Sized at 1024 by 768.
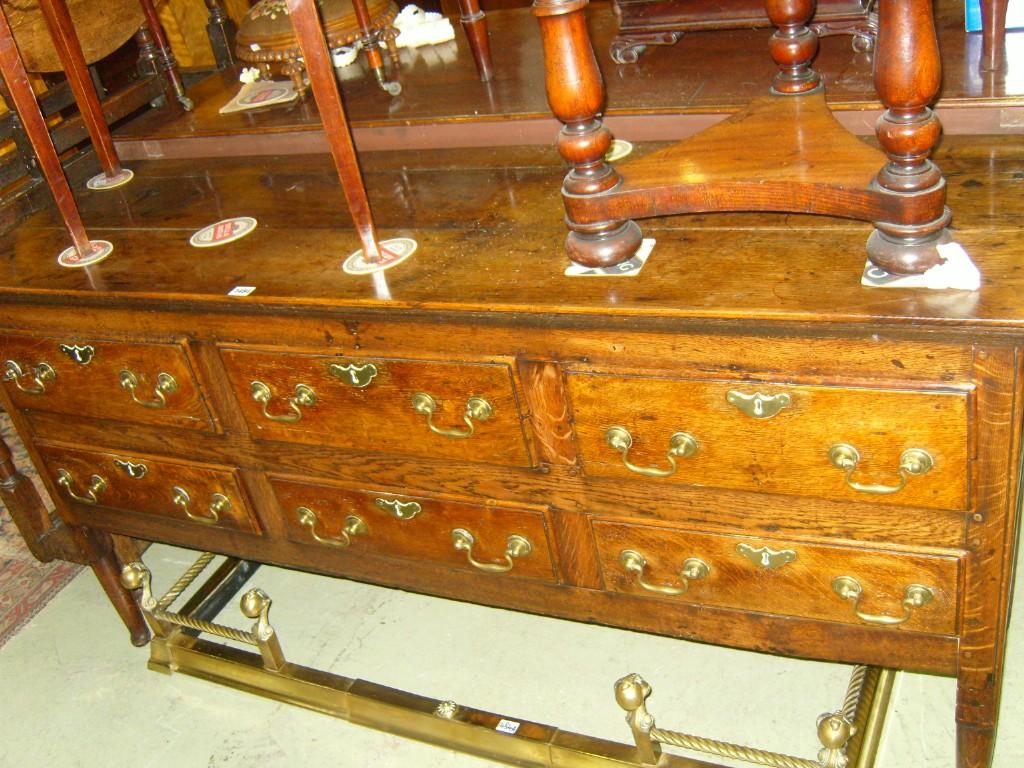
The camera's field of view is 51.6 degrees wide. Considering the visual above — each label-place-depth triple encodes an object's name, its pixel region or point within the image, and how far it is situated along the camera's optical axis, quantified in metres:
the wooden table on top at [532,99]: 1.71
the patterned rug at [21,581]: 2.64
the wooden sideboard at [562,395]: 1.33
